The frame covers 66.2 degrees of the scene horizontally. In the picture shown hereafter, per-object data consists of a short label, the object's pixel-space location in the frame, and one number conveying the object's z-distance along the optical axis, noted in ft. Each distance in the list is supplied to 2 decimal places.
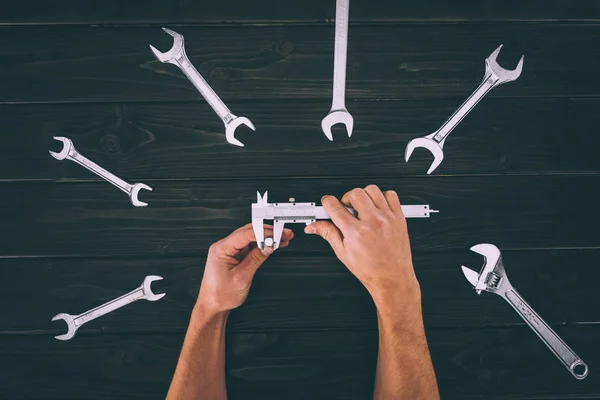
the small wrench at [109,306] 4.85
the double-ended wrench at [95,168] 4.69
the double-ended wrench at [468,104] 4.65
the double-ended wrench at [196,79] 4.58
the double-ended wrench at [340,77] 4.57
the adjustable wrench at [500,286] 4.82
